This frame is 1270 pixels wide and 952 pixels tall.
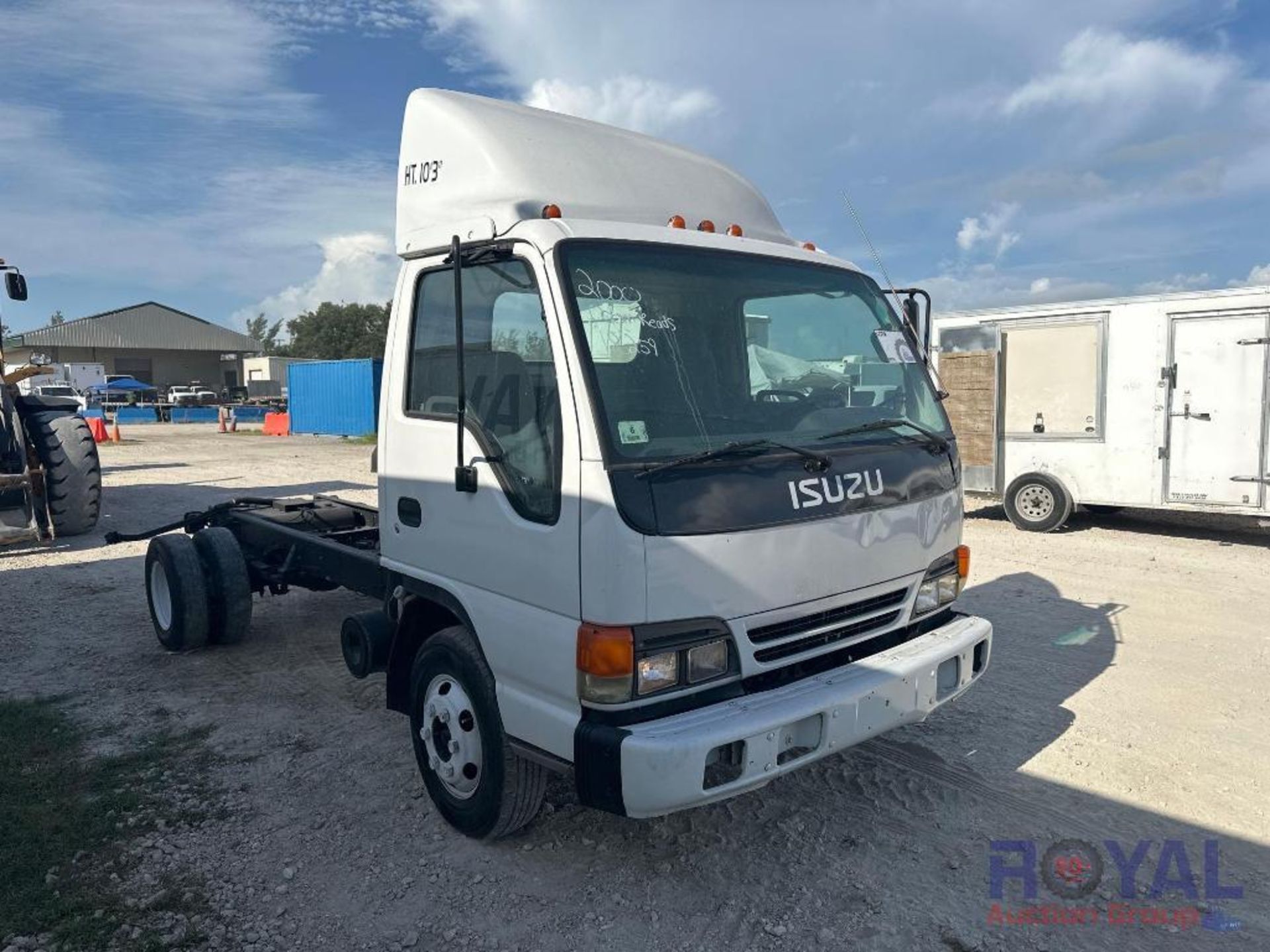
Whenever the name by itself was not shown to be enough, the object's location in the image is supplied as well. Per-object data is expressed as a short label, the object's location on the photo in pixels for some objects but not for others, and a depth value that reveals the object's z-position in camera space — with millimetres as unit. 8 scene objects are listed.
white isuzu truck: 3062
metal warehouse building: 57188
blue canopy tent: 48500
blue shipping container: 28359
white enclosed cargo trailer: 9430
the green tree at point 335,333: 74938
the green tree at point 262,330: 111581
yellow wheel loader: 9641
